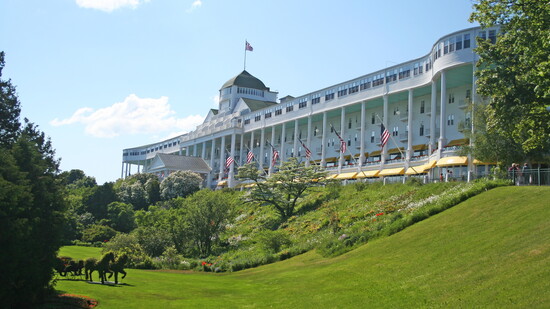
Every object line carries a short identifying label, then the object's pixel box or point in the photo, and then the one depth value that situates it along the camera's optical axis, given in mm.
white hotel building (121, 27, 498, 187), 53594
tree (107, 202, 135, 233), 73312
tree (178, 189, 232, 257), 51312
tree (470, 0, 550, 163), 20203
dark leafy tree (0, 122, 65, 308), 17797
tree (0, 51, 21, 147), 27688
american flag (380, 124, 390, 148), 50438
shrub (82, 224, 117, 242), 66794
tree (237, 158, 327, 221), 57031
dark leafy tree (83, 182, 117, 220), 80062
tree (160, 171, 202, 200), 89500
